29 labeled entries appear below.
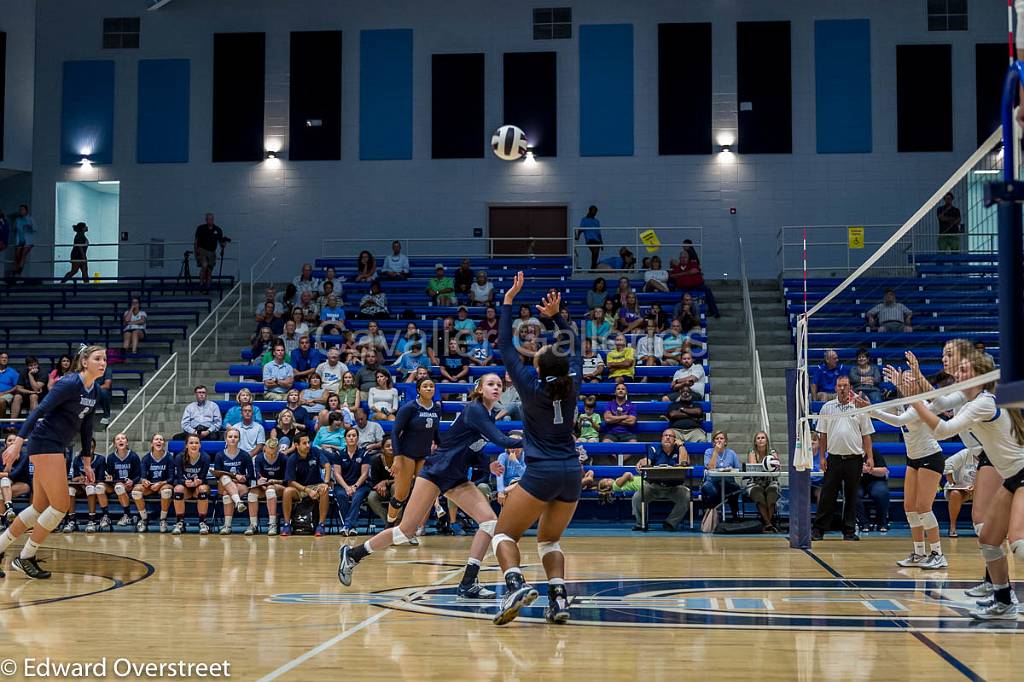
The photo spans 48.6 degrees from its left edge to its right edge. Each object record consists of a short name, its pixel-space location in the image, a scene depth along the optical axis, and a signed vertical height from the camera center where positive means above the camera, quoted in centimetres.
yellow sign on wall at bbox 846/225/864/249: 2322 +312
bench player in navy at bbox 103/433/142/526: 1620 -122
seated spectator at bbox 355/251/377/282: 2327 +250
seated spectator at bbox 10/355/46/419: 1848 -2
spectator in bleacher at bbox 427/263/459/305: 2211 +197
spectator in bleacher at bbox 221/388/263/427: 1738 -35
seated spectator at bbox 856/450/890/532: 1549 -144
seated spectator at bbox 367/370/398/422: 1769 -18
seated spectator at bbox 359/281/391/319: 2167 +161
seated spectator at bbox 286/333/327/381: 1980 +52
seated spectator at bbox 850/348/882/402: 1608 +12
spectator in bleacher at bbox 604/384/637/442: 1764 -49
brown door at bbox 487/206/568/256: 2541 +361
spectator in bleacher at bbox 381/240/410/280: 2342 +253
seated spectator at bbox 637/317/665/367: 1953 +69
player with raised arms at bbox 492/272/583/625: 705 -45
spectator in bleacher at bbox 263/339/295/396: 1941 +20
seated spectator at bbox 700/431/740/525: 1567 -112
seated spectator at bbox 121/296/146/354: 2162 +118
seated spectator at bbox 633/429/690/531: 1576 -143
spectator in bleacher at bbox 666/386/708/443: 1755 -47
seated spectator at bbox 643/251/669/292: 2225 +214
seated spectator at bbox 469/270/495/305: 2217 +189
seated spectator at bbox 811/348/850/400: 1686 +21
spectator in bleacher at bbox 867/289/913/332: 1878 +121
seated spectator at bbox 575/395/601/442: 1750 -55
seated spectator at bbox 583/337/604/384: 1902 +35
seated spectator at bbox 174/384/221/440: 1802 -48
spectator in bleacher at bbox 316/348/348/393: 1918 +32
